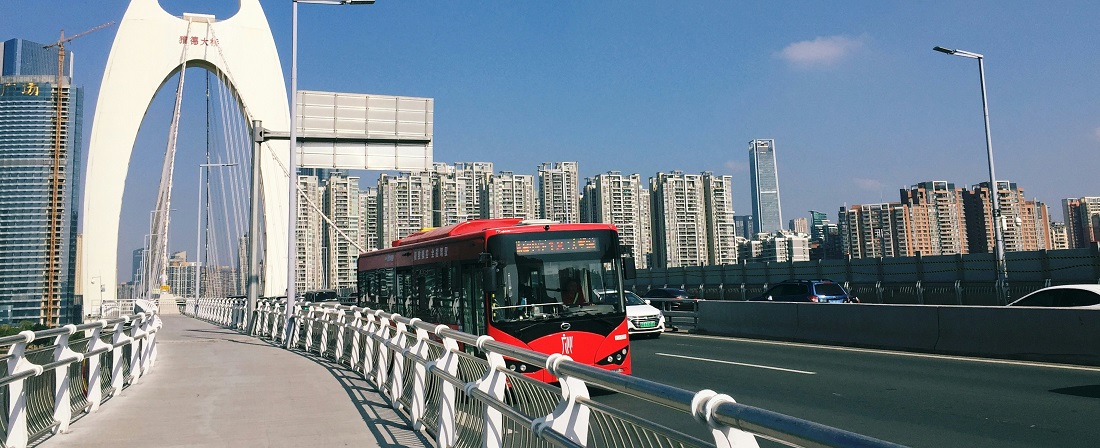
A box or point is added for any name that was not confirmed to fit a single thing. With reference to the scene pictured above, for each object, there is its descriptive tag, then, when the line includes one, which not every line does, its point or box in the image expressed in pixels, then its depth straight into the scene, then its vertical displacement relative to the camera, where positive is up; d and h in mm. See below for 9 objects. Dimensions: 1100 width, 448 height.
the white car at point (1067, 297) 15367 -493
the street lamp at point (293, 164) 21344 +3917
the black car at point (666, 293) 35625 -211
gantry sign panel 23141 +4977
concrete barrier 12578 -972
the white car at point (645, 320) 20172 -778
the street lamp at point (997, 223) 24859 +1740
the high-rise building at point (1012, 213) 74688 +5840
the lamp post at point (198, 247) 59562 +4577
